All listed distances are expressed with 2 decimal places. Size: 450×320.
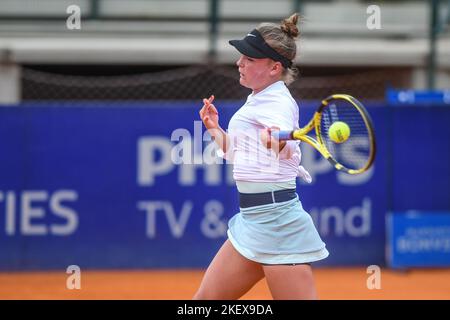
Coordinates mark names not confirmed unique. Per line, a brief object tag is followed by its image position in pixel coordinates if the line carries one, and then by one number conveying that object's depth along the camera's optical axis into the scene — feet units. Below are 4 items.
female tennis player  22.68
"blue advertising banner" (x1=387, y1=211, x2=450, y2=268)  56.13
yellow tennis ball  22.26
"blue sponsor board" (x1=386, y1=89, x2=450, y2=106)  58.44
